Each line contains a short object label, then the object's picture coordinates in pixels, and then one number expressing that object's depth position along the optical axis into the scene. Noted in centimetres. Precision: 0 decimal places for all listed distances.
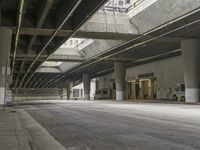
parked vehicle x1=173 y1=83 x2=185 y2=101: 3222
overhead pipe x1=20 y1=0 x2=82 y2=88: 1525
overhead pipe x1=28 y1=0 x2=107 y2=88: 1483
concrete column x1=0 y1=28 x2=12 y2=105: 1993
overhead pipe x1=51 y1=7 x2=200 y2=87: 1861
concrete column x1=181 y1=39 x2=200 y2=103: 2499
